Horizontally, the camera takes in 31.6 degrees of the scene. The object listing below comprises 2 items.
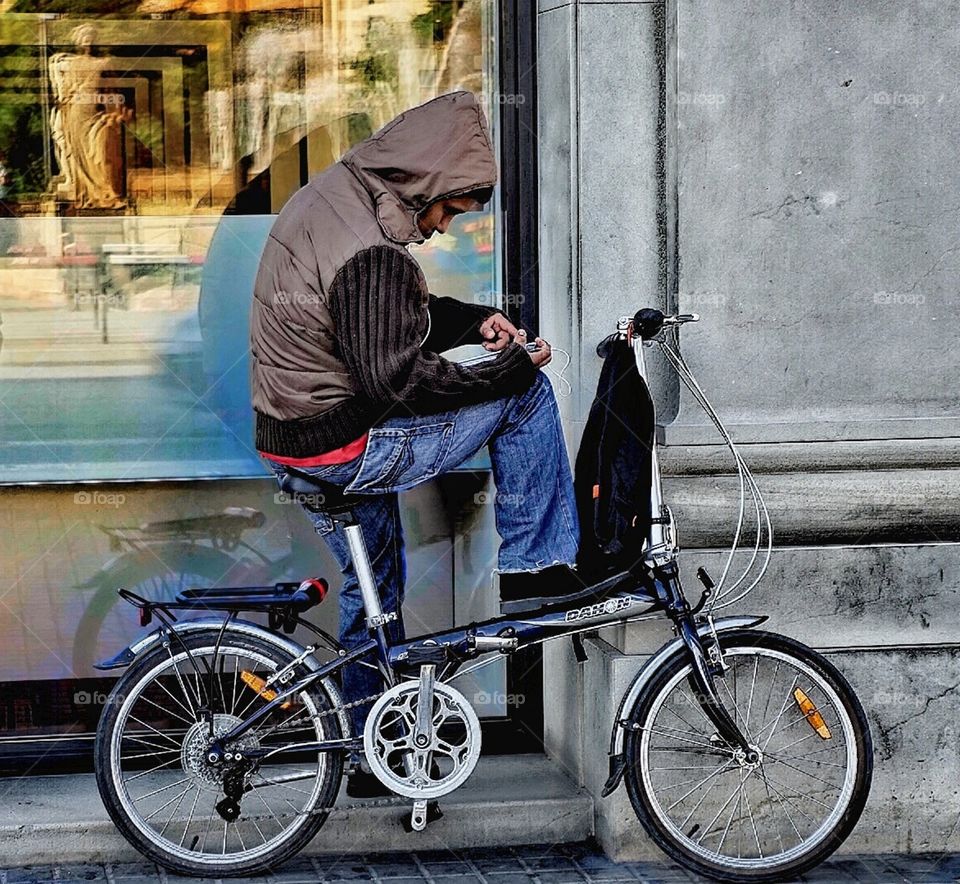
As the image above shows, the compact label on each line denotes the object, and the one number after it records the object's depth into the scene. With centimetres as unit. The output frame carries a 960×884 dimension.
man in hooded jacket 464
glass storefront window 578
